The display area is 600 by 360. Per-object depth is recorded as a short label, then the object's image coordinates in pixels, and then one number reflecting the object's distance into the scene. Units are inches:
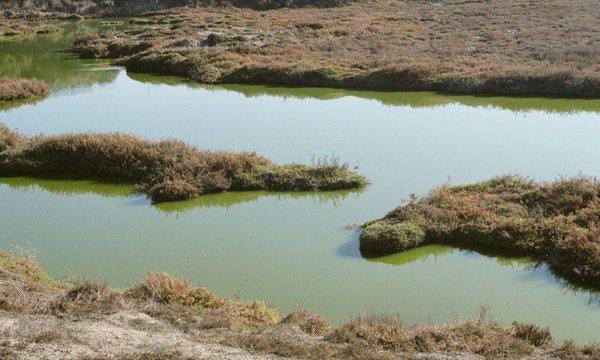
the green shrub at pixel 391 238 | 721.0
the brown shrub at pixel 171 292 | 567.5
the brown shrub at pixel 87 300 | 521.0
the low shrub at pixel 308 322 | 525.7
